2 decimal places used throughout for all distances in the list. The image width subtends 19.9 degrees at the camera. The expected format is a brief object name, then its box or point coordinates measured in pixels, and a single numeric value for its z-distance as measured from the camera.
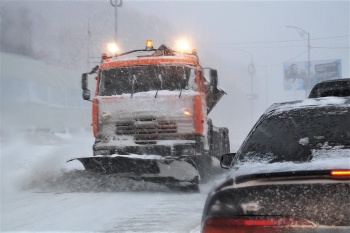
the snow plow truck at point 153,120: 18.30
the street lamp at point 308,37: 86.16
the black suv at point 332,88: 13.84
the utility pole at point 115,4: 67.15
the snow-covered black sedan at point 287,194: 4.93
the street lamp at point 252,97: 153.26
